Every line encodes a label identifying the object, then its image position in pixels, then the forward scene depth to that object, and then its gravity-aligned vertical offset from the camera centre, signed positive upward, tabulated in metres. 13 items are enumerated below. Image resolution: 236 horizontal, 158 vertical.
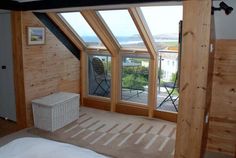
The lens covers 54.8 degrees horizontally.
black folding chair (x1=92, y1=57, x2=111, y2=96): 4.73 -0.29
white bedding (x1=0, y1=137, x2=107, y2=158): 1.59 -0.64
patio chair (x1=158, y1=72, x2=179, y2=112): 4.11 -0.50
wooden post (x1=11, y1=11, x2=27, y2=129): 3.46 -0.10
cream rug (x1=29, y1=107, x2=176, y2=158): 3.02 -1.10
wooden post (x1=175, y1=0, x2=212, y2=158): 1.63 -0.11
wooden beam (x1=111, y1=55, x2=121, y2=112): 4.46 -0.35
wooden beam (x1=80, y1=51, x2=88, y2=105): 4.82 -0.28
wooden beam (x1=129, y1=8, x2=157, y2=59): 3.19 +0.52
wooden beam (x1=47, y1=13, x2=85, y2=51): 3.95 +0.63
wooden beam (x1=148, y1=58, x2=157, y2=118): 4.11 -0.44
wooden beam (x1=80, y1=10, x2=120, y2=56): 3.60 +0.57
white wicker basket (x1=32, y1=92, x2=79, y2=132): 3.52 -0.76
